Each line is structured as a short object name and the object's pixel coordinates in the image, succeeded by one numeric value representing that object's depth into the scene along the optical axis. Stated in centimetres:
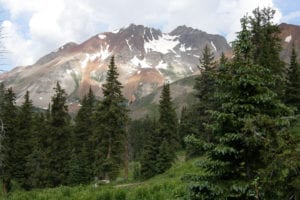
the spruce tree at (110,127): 4712
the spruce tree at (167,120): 5759
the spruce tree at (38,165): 5088
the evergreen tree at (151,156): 5291
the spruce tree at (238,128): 1026
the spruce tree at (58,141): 5209
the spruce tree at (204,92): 5000
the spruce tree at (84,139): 5609
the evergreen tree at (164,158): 5259
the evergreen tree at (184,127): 8581
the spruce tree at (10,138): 5038
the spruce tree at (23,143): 5216
